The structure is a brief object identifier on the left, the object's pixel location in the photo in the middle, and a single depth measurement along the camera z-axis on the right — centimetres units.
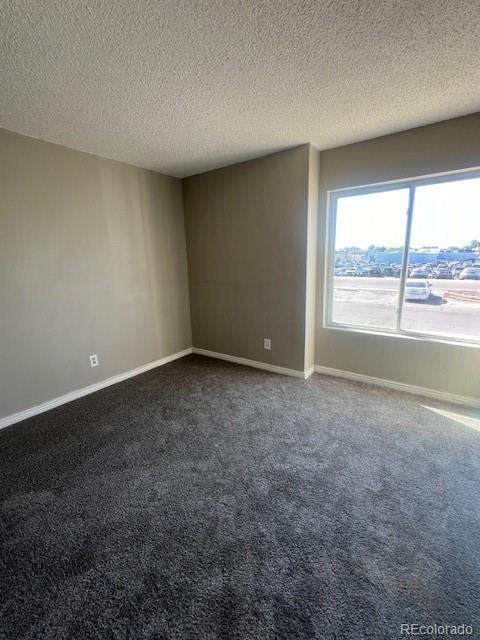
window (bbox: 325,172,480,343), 246
